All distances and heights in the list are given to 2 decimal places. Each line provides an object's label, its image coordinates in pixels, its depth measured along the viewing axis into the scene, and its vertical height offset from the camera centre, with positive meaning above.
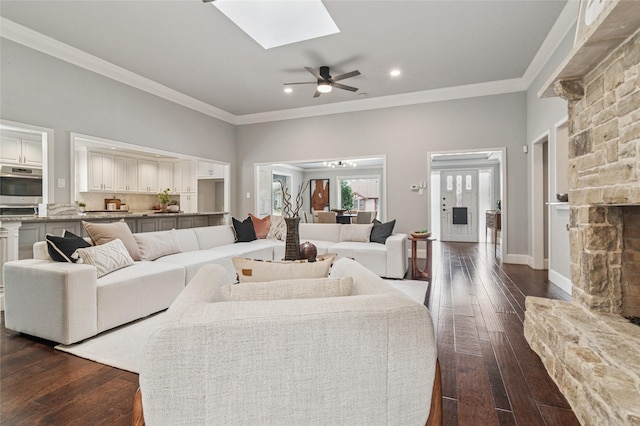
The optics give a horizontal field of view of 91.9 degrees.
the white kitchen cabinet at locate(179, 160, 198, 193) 8.10 +0.98
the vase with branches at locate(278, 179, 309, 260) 3.12 -0.30
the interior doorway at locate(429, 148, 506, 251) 8.64 +0.70
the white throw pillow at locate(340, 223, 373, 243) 4.83 -0.32
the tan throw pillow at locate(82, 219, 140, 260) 2.98 -0.20
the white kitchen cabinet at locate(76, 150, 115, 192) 6.78 +0.97
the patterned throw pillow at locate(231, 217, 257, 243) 4.97 -0.29
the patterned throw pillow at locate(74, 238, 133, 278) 2.54 -0.37
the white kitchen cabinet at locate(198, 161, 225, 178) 7.80 +1.10
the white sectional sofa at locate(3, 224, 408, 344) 2.24 -0.64
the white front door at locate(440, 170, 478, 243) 8.68 +0.19
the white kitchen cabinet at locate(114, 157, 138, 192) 7.38 +0.96
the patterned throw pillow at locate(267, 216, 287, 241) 5.12 -0.29
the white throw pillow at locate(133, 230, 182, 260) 3.42 -0.36
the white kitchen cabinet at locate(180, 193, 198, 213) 8.19 +0.30
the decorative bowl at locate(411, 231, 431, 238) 4.23 -0.30
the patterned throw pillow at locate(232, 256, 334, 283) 1.30 -0.24
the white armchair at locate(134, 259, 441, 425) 0.81 -0.42
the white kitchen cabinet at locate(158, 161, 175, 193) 8.28 +1.01
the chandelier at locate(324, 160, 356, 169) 9.97 +1.61
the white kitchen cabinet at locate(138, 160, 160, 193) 7.91 +0.97
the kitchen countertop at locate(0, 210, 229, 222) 3.13 -0.04
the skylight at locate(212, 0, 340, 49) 3.20 +2.15
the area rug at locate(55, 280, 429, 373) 2.05 -0.97
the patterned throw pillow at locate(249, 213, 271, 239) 5.21 -0.22
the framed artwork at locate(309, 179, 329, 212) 11.20 +0.61
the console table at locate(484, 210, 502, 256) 6.91 -0.23
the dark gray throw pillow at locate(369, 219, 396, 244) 4.65 -0.30
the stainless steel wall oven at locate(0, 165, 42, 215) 5.13 +0.43
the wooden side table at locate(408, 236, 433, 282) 4.18 -0.73
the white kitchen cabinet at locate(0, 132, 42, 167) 5.23 +1.12
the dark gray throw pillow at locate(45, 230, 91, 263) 2.46 -0.28
